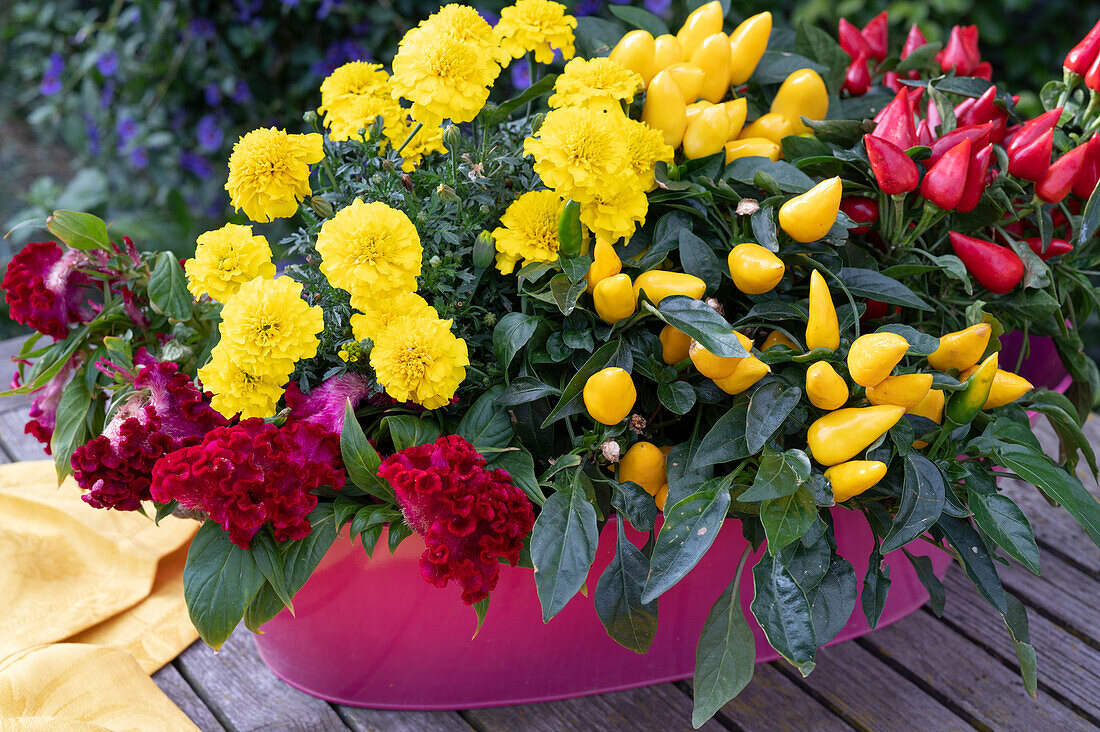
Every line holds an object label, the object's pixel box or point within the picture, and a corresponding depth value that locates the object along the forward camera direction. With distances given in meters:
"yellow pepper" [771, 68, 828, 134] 0.93
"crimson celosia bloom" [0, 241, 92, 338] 0.86
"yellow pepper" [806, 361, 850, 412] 0.69
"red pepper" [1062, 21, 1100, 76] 0.89
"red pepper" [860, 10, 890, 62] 1.17
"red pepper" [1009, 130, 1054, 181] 0.83
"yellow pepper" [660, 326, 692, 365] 0.78
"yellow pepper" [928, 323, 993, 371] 0.73
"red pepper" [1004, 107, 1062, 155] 0.85
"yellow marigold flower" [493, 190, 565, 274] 0.78
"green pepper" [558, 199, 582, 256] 0.75
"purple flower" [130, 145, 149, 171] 2.20
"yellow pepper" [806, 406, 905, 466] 0.67
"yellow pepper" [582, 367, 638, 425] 0.69
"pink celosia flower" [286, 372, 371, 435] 0.76
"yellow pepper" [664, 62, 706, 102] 0.90
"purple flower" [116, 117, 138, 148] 2.20
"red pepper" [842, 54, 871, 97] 1.09
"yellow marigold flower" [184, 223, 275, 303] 0.76
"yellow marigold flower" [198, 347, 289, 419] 0.70
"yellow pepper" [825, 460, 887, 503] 0.66
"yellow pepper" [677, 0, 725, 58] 0.96
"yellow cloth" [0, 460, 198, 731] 0.77
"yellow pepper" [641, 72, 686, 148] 0.84
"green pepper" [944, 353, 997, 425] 0.71
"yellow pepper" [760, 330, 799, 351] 0.80
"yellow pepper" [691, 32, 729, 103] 0.92
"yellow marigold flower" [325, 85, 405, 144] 0.83
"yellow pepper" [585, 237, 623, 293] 0.75
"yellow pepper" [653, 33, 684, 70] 0.93
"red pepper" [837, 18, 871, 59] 1.15
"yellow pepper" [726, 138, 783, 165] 0.89
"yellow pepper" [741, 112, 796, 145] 0.94
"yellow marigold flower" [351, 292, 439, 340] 0.73
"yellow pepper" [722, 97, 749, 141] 0.90
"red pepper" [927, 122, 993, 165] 0.84
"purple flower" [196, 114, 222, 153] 2.17
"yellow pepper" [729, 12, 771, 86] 0.94
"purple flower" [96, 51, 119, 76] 2.14
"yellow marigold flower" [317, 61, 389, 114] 0.85
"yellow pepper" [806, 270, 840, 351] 0.70
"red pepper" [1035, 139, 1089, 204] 0.83
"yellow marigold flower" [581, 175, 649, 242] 0.77
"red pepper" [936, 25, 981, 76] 1.11
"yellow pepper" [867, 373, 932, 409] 0.68
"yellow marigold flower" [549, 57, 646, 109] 0.82
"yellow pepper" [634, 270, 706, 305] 0.74
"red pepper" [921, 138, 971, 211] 0.79
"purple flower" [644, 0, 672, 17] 1.93
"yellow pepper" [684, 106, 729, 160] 0.84
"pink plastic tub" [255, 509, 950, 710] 0.77
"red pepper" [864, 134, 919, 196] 0.78
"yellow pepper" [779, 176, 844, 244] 0.73
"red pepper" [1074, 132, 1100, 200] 0.85
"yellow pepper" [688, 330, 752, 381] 0.70
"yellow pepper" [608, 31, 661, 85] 0.91
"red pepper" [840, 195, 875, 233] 0.90
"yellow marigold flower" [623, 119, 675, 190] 0.79
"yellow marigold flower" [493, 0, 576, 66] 0.87
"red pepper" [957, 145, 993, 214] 0.81
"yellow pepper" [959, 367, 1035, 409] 0.77
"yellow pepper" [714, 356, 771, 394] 0.71
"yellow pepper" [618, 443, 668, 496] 0.74
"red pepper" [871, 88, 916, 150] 0.84
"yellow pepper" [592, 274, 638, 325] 0.73
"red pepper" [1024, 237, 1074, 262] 0.90
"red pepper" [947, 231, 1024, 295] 0.83
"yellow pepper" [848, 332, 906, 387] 0.66
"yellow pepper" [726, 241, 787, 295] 0.73
